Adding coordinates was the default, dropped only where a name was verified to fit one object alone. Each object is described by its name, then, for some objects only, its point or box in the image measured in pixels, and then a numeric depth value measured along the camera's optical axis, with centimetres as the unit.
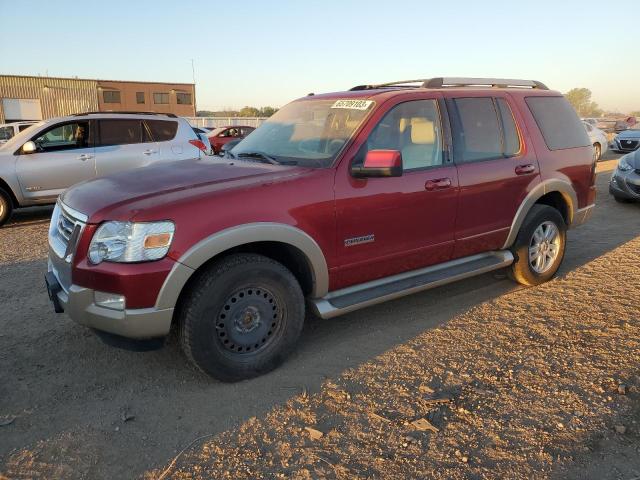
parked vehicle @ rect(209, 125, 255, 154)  2102
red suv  292
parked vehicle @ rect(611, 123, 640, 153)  1797
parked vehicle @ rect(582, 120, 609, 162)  1614
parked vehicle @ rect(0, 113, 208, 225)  799
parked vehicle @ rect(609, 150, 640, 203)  881
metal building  4378
